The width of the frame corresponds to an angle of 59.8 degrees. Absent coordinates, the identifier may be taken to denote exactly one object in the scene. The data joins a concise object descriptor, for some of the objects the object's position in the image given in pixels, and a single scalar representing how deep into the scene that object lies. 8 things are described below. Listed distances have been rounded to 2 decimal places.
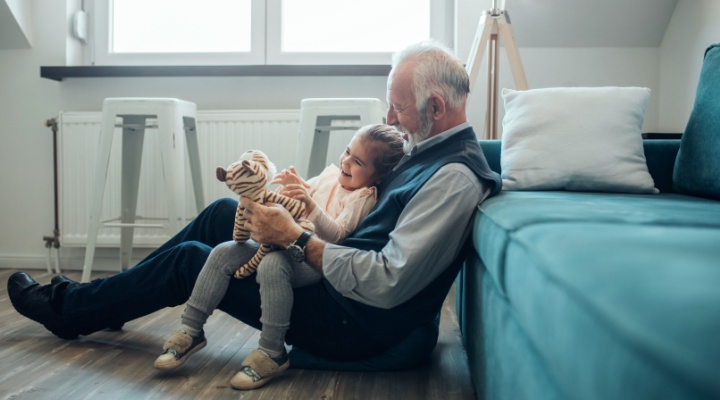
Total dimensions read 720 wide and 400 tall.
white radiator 3.07
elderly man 1.31
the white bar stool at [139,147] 2.60
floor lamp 2.45
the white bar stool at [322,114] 2.47
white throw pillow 1.79
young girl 1.49
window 3.29
